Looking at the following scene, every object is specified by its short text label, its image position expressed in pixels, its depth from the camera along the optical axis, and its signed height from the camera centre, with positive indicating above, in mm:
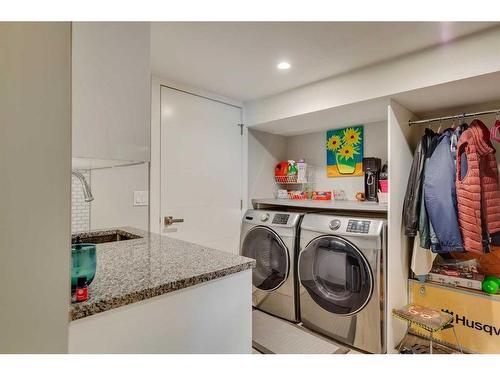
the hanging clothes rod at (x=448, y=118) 1673 +486
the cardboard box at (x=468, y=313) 1750 -805
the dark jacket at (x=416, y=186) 1869 +34
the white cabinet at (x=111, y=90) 841 +325
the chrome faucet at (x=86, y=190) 1094 +0
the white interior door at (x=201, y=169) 2256 +190
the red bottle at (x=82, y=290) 745 -271
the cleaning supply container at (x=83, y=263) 744 -199
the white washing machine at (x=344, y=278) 1909 -648
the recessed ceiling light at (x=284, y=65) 1854 +848
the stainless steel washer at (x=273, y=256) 2375 -592
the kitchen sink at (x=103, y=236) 1755 -305
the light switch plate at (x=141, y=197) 2168 -53
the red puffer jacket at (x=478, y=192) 1614 -5
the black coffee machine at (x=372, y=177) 2443 +122
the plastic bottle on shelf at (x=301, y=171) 2945 +208
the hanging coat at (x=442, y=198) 1692 -47
